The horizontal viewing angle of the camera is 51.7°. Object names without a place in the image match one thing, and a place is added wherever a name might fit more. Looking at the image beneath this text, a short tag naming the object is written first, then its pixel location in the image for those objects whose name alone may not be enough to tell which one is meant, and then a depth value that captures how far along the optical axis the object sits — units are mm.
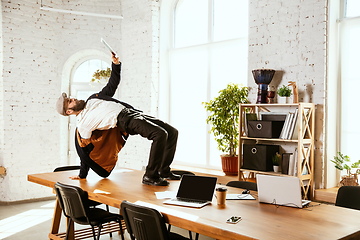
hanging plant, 7602
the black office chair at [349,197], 3387
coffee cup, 2945
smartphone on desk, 2455
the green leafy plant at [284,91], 4801
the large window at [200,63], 6199
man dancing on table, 3734
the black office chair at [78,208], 3477
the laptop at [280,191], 2768
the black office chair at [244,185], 3961
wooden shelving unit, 4461
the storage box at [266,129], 4750
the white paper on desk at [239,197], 3170
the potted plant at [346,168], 4430
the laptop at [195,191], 3014
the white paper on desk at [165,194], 3188
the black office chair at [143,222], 2627
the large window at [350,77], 4703
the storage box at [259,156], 4848
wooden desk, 2240
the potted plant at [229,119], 5539
